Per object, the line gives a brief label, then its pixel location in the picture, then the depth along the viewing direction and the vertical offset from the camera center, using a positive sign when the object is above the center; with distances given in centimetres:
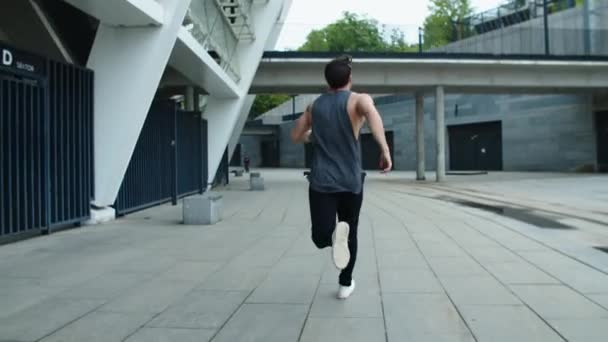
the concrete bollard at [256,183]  2166 -22
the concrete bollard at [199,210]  1055 -59
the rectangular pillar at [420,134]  3000 +212
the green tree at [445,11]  7224 +2142
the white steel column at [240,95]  2108 +310
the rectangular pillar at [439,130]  2771 +221
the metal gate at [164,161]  1278 +46
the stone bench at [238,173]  3862 +31
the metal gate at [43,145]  800 +56
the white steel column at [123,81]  988 +174
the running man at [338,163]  447 +10
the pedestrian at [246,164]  5006 +119
